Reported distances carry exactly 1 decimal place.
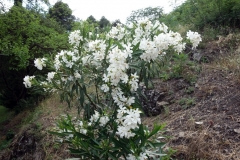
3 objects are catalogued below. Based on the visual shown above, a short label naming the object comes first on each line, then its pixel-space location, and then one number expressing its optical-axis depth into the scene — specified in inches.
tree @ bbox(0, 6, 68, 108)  222.2
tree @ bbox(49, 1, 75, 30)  595.6
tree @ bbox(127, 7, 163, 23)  608.1
